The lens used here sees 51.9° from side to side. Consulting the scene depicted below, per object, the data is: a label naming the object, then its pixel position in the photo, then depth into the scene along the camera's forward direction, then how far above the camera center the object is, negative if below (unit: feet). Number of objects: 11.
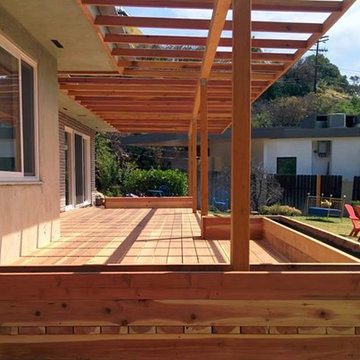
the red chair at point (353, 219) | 32.65 -4.87
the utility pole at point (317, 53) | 127.13 +41.18
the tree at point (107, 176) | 53.21 -1.65
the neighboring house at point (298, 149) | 58.75 +2.64
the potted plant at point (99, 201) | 37.96 -3.72
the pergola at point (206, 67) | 7.93 +4.49
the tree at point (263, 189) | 49.98 -3.26
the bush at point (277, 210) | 44.78 -5.55
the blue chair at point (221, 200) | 47.09 -4.76
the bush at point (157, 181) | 47.11 -2.11
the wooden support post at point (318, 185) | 52.39 -2.90
